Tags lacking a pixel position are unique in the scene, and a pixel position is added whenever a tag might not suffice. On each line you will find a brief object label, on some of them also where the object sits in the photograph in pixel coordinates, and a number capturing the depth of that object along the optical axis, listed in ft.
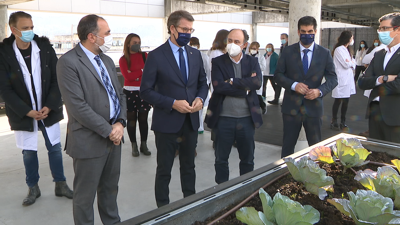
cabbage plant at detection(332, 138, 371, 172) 5.97
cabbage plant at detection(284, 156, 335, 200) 5.02
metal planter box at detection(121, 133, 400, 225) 4.19
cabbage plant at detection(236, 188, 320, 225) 3.70
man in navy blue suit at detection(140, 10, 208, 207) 9.18
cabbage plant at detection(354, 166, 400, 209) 4.58
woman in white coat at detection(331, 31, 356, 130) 19.77
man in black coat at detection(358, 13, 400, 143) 10.23
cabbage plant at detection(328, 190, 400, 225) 3.74
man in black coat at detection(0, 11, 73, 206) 10.15
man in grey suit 7.34
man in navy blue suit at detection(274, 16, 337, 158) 11.37
